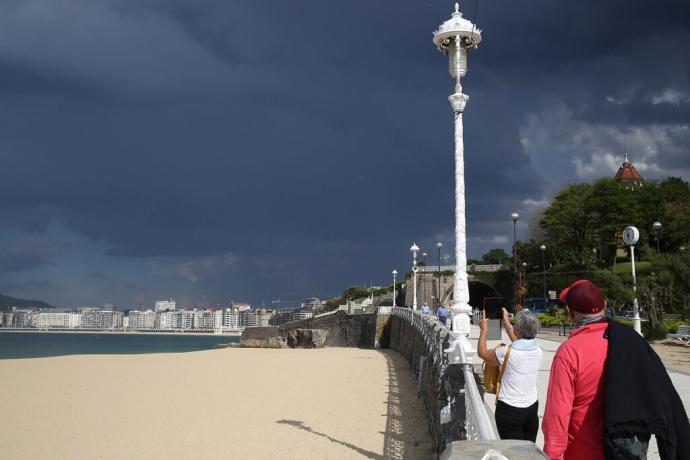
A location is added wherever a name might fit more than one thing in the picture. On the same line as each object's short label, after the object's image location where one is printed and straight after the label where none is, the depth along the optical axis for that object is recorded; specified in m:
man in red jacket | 3.36
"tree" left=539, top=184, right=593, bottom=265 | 72.56
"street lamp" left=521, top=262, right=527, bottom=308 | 61.55
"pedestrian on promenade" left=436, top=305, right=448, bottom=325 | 30.70
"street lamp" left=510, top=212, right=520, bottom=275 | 35.62
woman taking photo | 5.33
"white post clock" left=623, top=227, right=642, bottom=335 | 20.86
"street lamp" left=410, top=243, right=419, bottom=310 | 36.00
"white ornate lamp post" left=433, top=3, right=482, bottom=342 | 11.90
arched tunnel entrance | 73.37
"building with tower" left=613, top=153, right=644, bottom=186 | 96.61
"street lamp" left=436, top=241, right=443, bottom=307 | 70.82
